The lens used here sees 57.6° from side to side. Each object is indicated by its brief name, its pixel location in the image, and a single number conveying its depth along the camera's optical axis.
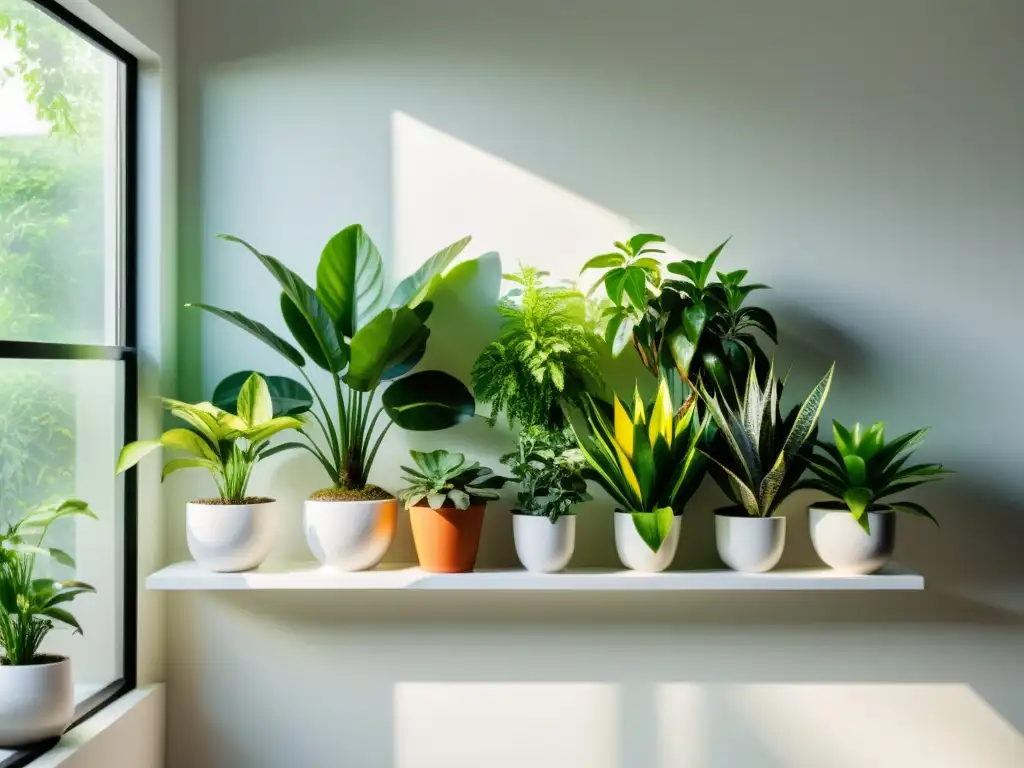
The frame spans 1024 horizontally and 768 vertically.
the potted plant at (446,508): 2.32
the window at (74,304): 1.96
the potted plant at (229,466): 2.24
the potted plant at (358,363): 2.30
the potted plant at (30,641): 1.87
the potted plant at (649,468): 2.28
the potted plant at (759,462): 2.32
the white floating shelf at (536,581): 2.29
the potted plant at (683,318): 2.32
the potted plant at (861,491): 2.30
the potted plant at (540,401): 2.33
